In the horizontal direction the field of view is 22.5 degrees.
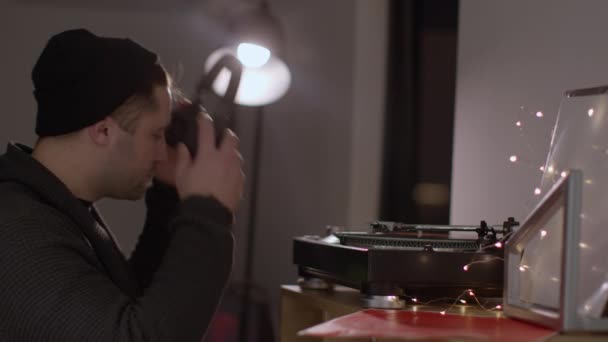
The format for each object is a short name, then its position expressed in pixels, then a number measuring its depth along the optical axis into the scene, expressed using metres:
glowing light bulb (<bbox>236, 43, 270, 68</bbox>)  3.70
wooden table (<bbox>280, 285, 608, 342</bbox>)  2.22
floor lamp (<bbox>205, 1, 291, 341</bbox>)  3.72
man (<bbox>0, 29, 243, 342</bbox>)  2.16
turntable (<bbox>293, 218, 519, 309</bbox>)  2.20
